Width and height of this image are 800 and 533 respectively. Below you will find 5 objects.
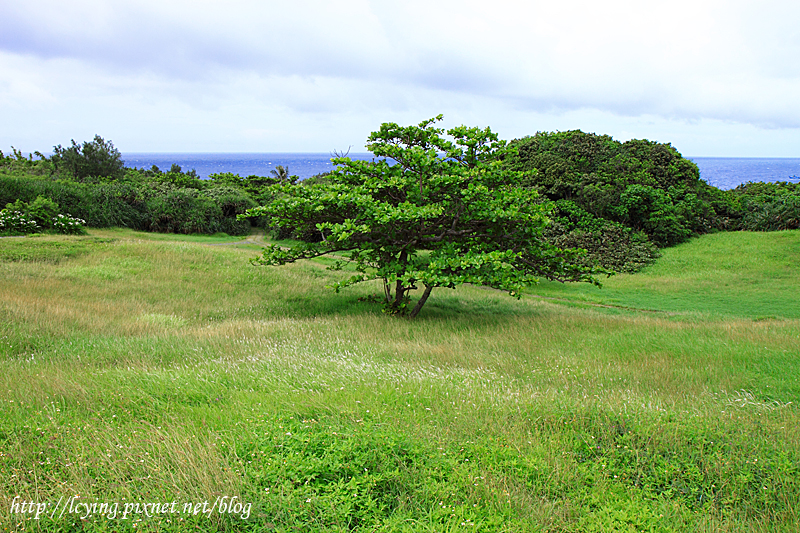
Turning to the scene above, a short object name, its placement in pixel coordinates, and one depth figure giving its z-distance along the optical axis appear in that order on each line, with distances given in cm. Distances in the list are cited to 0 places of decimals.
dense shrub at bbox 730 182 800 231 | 3412
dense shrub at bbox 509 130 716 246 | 3428
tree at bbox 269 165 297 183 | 6457
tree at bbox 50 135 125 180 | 5550
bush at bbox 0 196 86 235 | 2367
